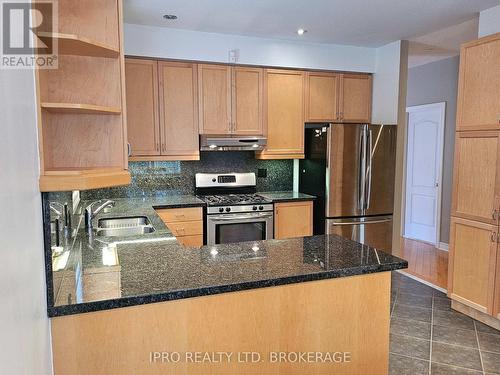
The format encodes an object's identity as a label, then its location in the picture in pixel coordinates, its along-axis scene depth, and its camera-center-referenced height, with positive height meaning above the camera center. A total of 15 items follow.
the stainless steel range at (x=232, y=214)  3.83 -0.63
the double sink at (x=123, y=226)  2.90 -0.60
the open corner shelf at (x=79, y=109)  1.30 +0.16
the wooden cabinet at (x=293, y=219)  4.10 -0.73
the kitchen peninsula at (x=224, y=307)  1.35 -0.60
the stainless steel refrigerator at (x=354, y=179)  3.98 -0.29
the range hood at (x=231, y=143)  4.00 +0.10
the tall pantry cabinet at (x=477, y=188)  2.96 -0.28
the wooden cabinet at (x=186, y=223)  3.70 -0.70
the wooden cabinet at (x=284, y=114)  4.22 +0.43
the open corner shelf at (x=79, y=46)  1.28 +0.39
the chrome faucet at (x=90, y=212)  2.71 -0.44
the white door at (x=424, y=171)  5.54 -0.27
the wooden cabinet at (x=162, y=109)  3.75 +0.43
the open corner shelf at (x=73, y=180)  1.24 -0.10
